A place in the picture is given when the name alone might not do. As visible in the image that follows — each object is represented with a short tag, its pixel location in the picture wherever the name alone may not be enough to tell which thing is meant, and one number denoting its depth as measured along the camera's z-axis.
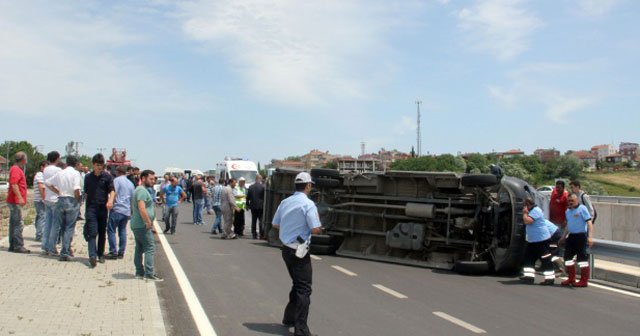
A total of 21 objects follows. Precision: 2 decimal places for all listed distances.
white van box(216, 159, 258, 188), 41.44
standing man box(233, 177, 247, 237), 18.28
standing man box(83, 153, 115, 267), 10.63
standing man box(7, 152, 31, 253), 11.51
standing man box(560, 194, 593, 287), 10.58
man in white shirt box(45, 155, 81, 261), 10.88
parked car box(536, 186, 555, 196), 34.80
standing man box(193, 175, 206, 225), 21.94
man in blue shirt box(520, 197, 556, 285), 10.84
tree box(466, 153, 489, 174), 92.59
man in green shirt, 9.58
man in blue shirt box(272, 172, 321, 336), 6.53
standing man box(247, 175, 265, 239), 17.72
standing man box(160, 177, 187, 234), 18.14
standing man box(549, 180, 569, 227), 12.89
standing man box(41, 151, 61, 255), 11.01
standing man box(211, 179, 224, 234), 18.59
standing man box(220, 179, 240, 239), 17.44
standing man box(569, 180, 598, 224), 11.55
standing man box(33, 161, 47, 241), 12.59
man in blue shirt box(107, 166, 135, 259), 11.70
